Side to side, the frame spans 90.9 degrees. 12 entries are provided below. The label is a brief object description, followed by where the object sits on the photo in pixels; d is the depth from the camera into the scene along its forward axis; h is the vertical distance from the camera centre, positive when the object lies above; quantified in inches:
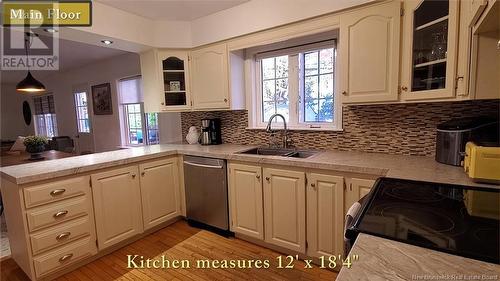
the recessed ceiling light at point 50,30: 82.4 +30.2
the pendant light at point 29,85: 135.5 +19.6
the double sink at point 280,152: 92.5 -15.1
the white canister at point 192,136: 122.6 -10.1
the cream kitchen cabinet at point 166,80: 112.5 +17.1
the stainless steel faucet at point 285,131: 97.9 -7.4
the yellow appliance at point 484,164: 46.2 -10.8
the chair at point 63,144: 221.1 -22.3
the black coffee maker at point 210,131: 116.0 -7.6
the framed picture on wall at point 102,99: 185.0 +14.6
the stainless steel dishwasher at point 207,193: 94.3 -31.1
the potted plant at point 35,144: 130.0 -13.0
